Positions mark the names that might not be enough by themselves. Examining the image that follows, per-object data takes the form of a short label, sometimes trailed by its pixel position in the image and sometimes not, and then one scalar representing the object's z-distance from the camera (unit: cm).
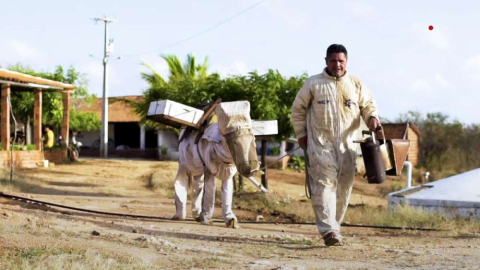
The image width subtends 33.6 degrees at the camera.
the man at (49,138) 2843
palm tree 2192
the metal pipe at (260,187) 1629
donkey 924
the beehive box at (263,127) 1086
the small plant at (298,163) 3411
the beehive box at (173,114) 1110
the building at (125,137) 4092
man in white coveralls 819
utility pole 3922
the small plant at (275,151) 3575
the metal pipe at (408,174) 1569
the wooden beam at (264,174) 1891
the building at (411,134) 3522
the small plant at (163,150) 3816
